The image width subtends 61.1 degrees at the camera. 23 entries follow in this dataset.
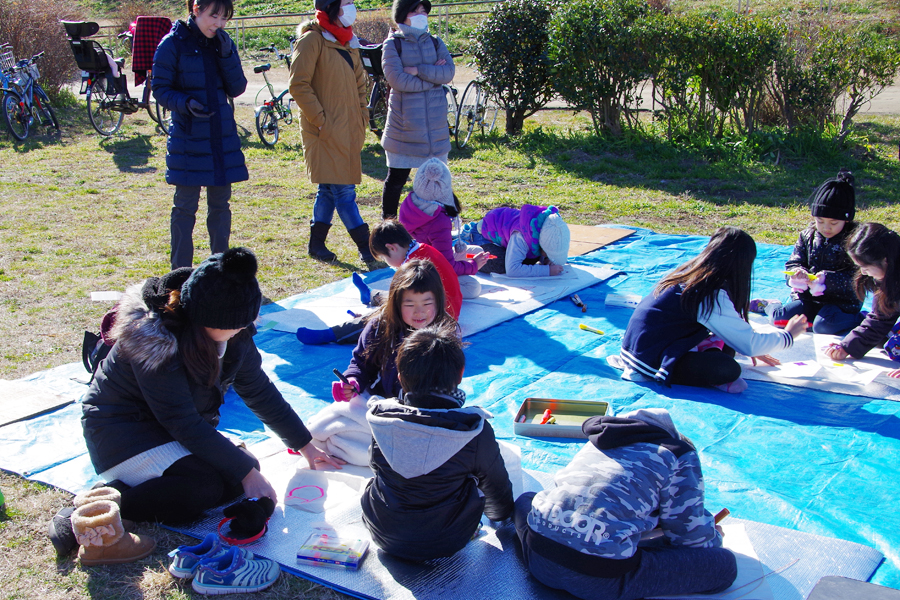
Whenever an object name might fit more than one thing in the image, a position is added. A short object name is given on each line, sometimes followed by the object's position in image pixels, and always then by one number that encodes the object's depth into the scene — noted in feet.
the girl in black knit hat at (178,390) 7.25
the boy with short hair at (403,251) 12.79
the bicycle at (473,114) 32.89
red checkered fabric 31.19
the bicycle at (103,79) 32.35
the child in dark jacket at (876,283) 11.51
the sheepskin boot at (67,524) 7.50
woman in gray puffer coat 18.69
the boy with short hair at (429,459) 6.71
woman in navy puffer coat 14.21
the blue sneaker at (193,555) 7.09
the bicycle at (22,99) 31.96
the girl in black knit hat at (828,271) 13.00
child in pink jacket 14.93
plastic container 7.26
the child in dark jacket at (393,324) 9.48
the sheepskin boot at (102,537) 7.27
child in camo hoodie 6.23
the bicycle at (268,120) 32.04
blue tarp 8.41
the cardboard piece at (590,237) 18.73
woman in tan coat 16.74
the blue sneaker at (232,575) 6.97
